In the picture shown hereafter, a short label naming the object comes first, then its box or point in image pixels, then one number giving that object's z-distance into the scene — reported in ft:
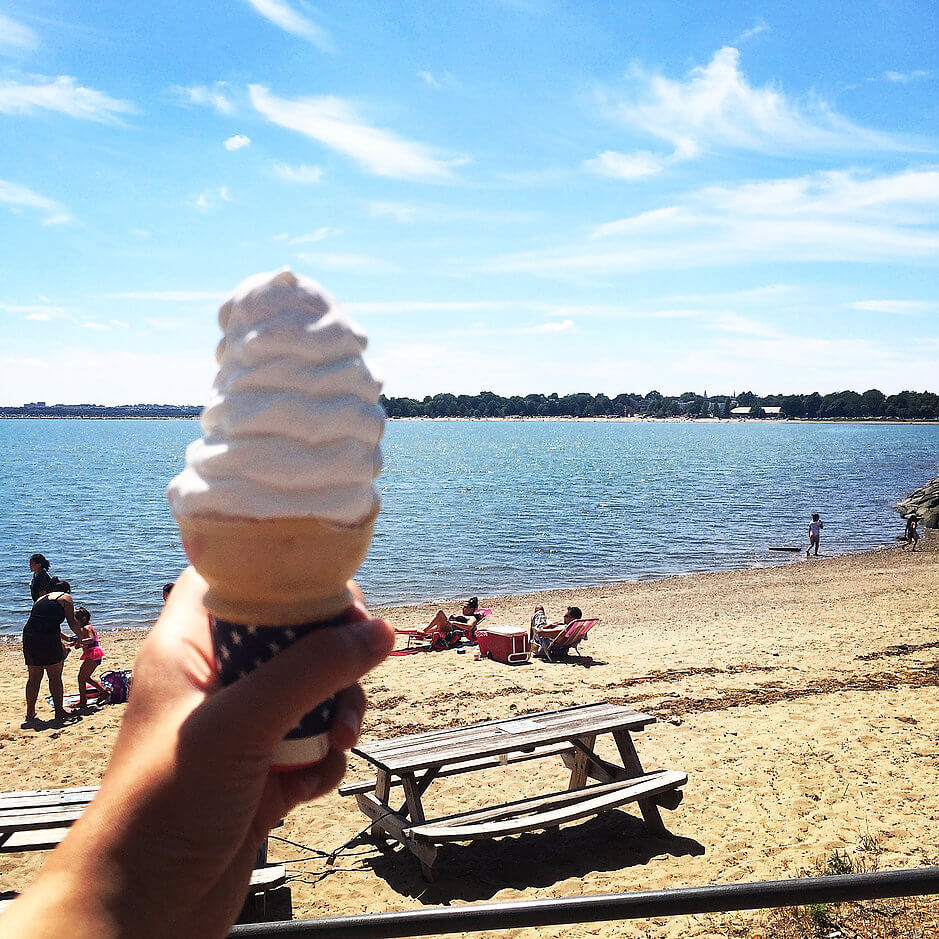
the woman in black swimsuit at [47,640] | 38.22
